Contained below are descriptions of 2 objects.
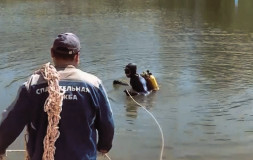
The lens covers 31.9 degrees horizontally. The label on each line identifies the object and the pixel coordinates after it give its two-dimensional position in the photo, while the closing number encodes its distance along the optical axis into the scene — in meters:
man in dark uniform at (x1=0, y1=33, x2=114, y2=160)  3.48
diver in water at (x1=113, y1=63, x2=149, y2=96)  11.88
